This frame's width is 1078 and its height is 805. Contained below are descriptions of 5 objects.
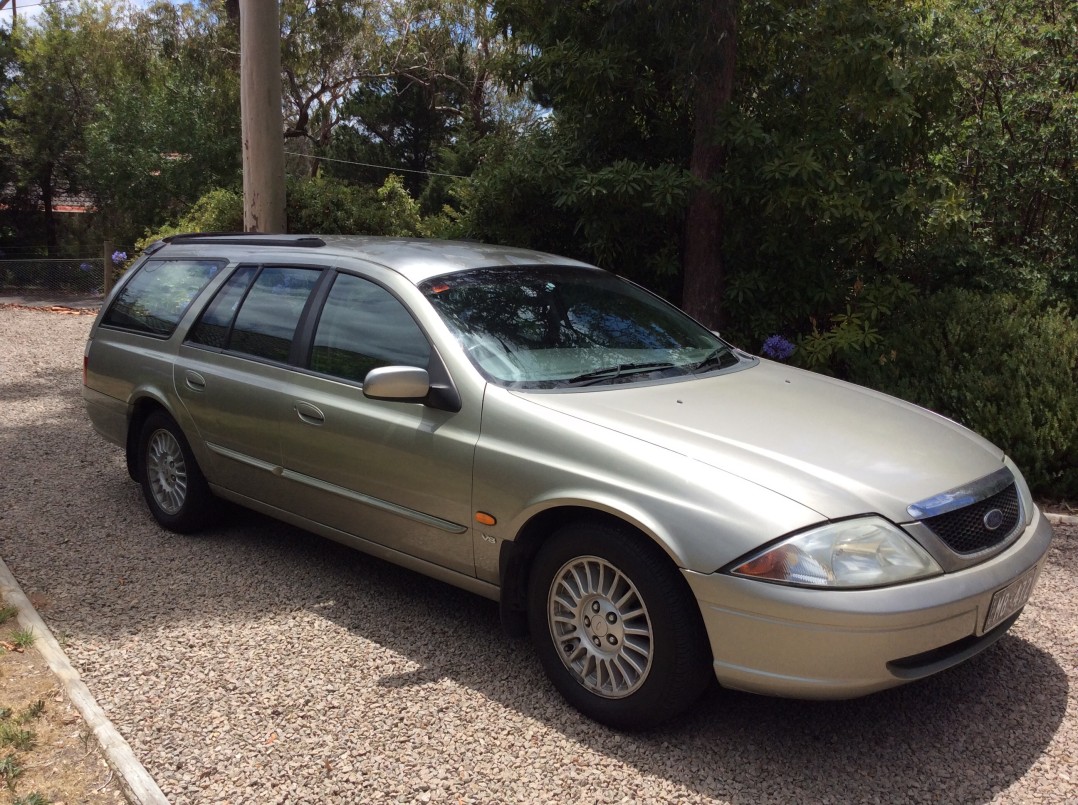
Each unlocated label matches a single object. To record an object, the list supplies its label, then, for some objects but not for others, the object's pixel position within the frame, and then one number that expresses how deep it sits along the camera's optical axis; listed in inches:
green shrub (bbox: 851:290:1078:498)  229.6
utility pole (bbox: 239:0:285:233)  338.6
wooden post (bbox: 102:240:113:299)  689.8
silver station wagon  115.1
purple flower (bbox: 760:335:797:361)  280.5
